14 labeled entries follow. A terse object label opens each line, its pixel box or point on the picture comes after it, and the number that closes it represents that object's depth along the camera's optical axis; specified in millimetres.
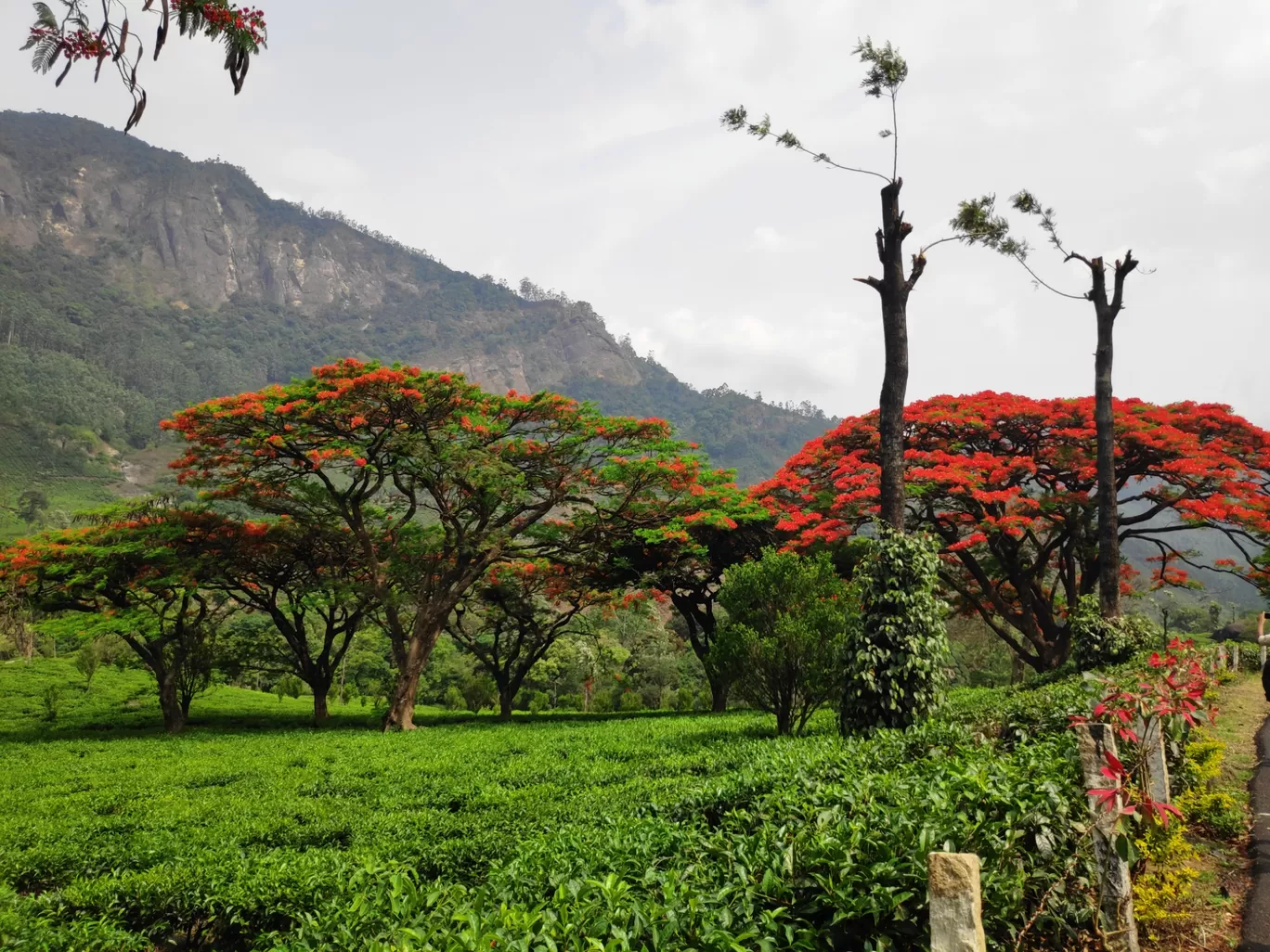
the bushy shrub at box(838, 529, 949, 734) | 8586
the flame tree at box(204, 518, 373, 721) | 19922
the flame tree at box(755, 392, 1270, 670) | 17438
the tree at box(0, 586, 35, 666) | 17688
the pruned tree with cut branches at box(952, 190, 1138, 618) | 14570
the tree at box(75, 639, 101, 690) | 27438
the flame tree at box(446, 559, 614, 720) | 24078
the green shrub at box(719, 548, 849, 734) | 11227
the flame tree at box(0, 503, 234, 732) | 16859
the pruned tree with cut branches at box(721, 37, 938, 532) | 10438
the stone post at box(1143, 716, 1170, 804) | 4887
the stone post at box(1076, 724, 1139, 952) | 3441
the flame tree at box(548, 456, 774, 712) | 20125
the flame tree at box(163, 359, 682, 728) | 16688
